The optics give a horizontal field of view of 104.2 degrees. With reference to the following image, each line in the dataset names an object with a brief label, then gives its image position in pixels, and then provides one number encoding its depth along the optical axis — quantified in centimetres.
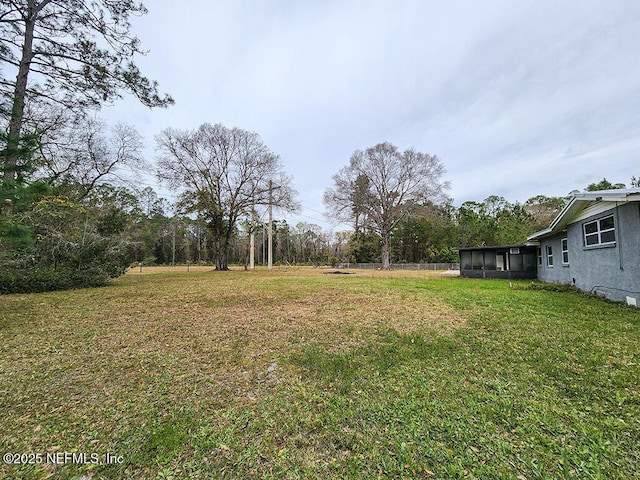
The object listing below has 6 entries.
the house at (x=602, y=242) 575
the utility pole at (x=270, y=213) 2106
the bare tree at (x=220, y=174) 1902
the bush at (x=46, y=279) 796
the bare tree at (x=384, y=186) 2519
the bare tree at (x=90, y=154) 955
